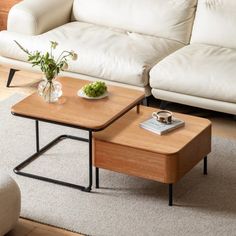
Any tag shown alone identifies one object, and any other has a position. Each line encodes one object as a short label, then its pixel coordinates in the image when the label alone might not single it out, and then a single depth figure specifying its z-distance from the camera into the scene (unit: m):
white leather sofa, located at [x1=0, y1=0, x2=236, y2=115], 5.58
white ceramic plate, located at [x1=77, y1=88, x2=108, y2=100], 5.03
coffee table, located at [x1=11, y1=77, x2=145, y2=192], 4.71
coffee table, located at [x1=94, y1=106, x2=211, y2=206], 4.50
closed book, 4.71
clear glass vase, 4.99
